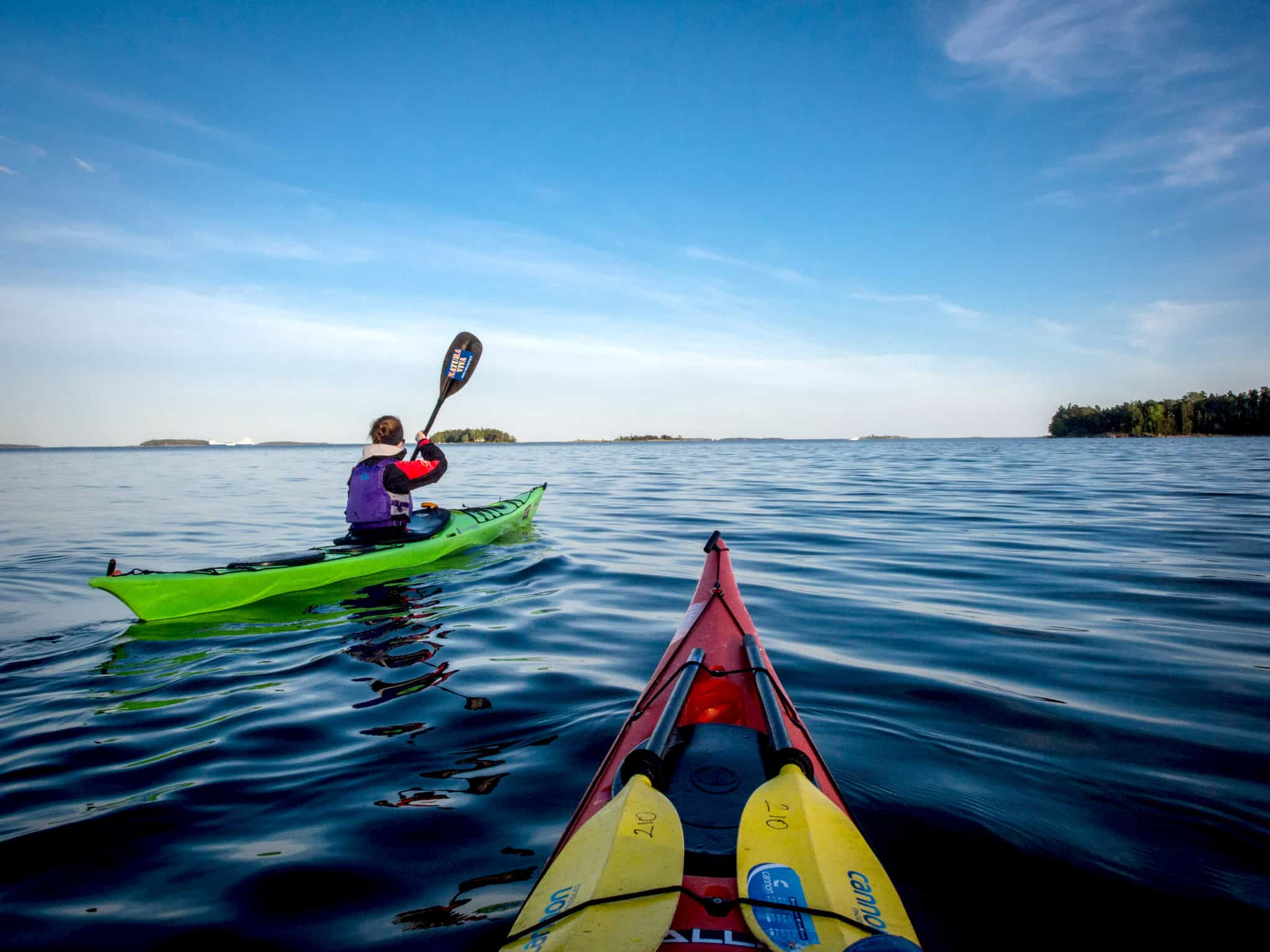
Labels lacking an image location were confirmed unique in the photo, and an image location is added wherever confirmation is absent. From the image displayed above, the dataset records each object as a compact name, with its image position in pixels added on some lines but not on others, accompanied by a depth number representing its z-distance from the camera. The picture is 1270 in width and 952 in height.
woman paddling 7.41
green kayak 5.54
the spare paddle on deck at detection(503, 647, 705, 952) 1.55
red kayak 1.59
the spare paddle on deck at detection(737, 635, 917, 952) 1.59
